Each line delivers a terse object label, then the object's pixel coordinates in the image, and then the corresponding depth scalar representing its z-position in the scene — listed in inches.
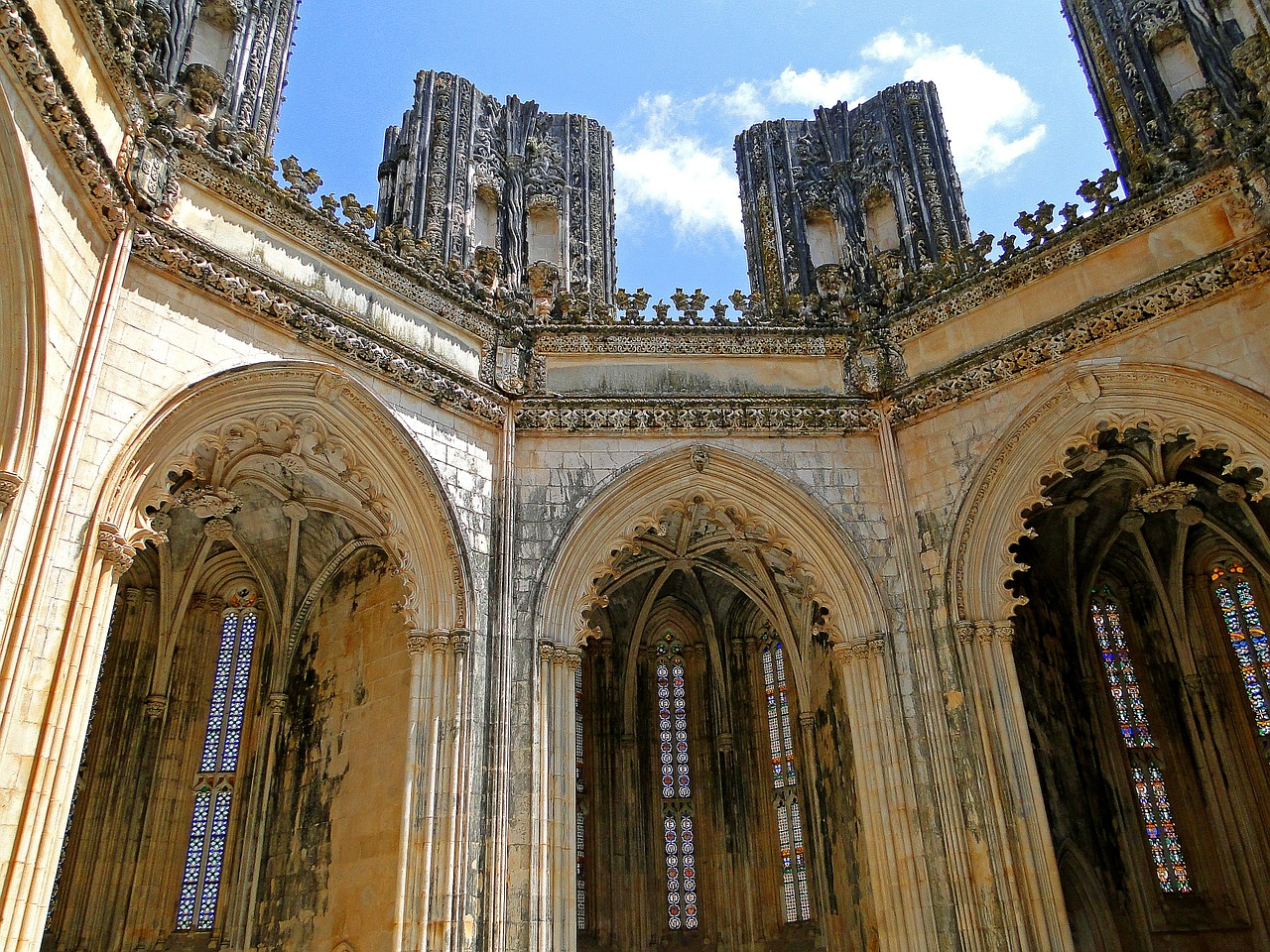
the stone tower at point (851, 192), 714.8
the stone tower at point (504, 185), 720.3
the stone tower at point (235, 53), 577.9
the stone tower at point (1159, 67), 550.3
